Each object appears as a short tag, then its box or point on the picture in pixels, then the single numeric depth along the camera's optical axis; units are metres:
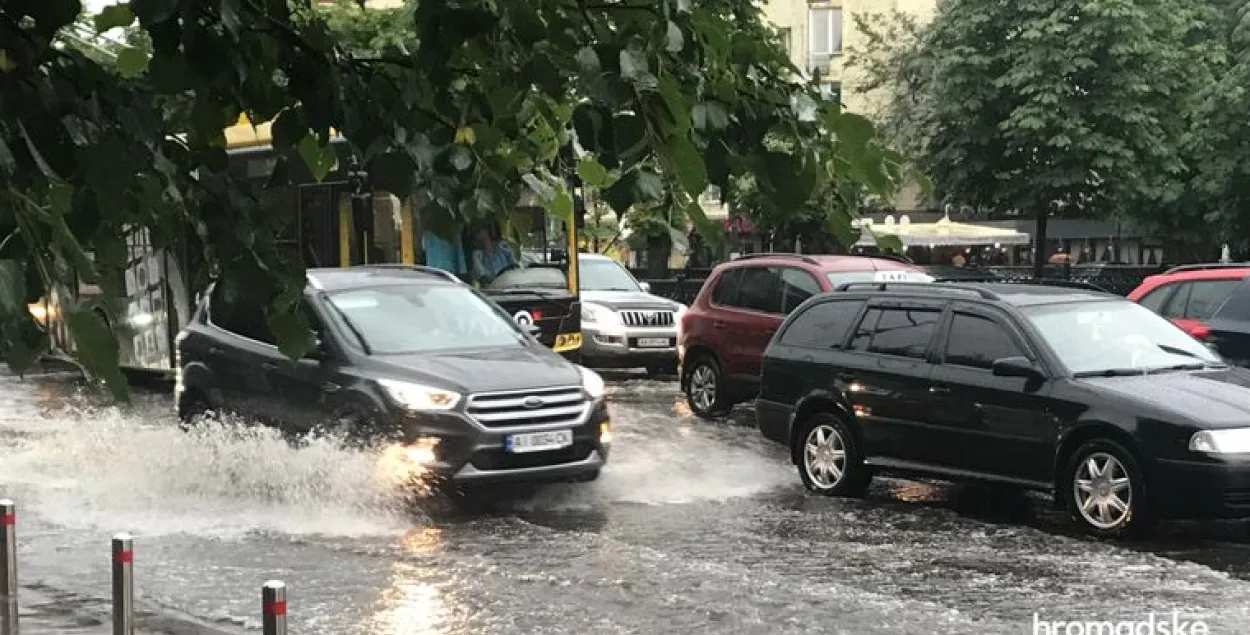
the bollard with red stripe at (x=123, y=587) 5.57
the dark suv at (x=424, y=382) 10.40
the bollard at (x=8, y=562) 6.41
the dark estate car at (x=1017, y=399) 9.23
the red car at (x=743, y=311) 16.12
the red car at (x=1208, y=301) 13.49
